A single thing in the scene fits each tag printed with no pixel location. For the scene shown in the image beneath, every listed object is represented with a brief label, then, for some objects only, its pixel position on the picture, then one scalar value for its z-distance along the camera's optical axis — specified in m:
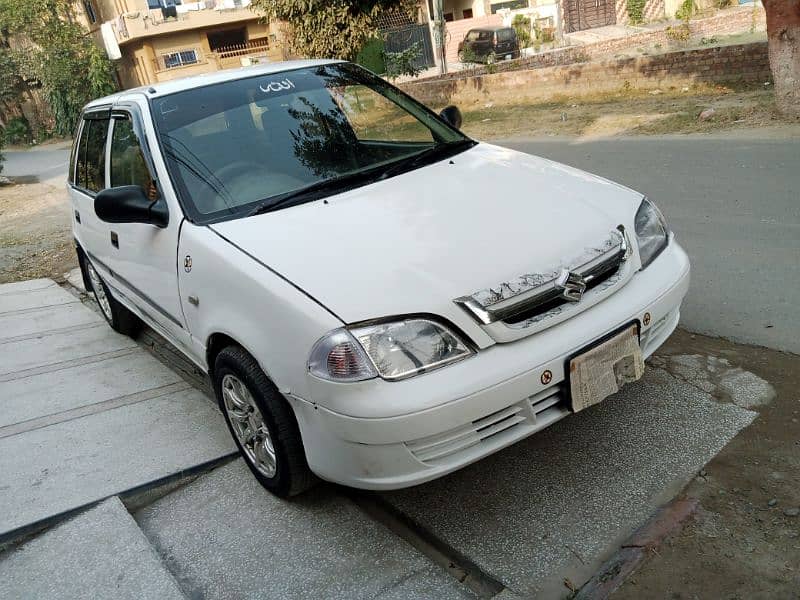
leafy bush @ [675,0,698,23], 24.83
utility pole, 20.61
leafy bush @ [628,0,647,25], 27.69
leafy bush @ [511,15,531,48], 25.75
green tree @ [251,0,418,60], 14.09
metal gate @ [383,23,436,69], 24.39
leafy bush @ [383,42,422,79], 18.06
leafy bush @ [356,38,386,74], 17.03
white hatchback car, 2.40
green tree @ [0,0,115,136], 30.56
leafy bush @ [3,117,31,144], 32.28
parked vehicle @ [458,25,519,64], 23.66
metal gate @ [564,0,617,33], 29.05
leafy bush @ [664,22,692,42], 20.65
